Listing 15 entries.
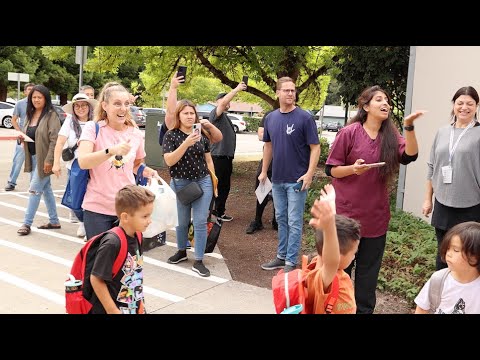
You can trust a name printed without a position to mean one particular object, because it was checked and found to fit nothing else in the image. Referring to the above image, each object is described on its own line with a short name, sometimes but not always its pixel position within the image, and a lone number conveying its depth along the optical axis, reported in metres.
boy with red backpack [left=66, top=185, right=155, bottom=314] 2.73
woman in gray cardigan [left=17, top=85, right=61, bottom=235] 6.52
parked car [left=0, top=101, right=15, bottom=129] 27.67
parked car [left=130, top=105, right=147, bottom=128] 31.58
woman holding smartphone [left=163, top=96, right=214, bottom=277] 5.25
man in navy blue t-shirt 5.38
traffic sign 22.86
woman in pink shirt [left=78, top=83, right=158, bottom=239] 3.63
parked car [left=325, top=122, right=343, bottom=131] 52.92
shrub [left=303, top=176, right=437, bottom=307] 5.23
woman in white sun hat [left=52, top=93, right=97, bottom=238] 5.98
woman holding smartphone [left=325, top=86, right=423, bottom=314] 3.90
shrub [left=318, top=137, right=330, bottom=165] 16.16
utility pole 9.60
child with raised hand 2.18
